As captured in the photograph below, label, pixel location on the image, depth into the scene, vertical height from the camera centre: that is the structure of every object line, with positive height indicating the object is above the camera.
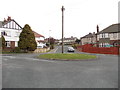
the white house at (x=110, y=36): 34.41 +2.84
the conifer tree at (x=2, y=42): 26.12 +0.61
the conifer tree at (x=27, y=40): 23.98 +1.01
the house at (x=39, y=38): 51.18 +3.04
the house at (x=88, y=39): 58.84 +3.13
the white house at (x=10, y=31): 31.47 +3.87
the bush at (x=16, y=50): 25.30 -1.21
